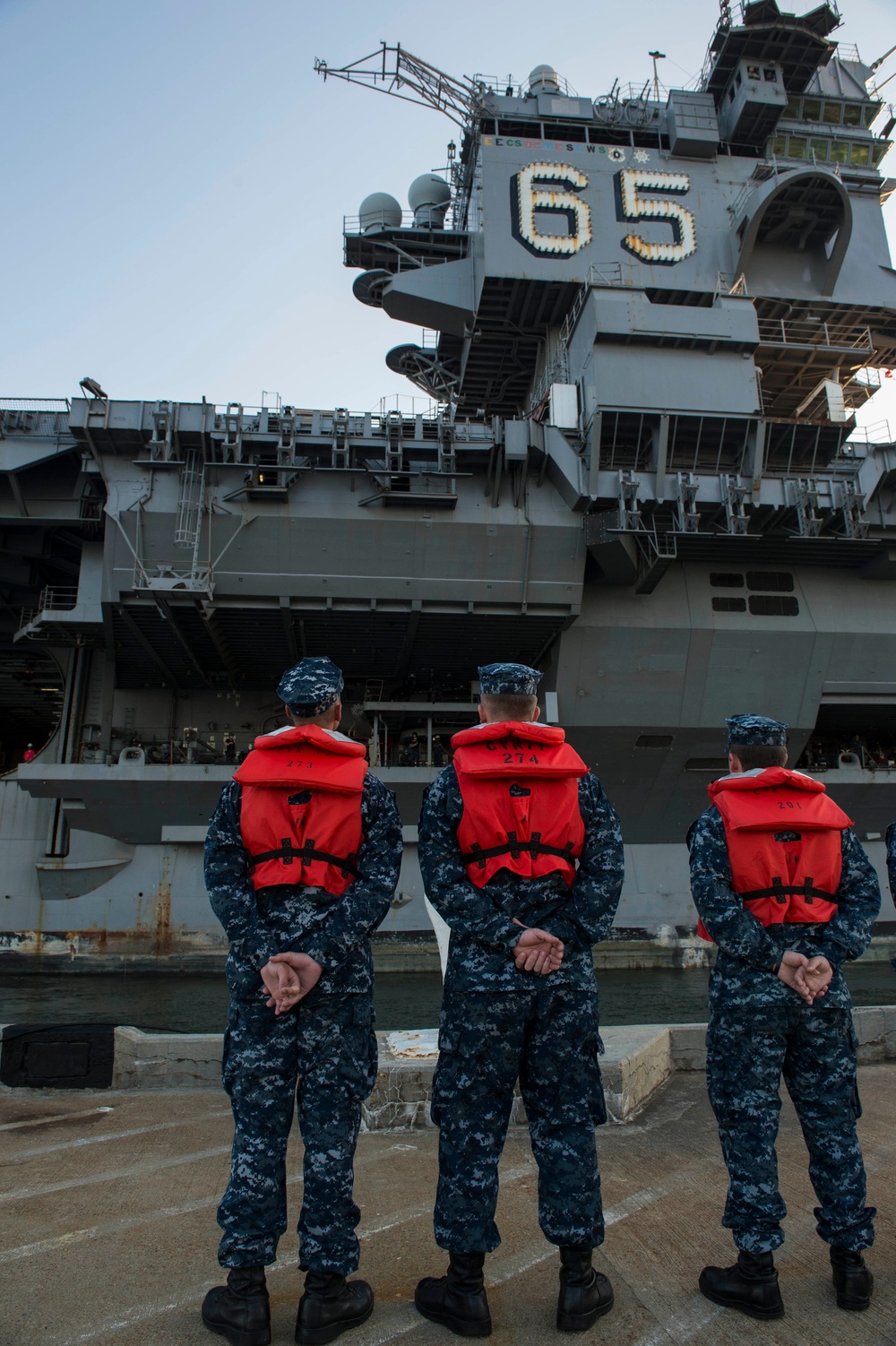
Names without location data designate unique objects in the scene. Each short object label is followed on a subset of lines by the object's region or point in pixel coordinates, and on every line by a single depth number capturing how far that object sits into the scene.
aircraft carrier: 14.88
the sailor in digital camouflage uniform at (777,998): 2.39
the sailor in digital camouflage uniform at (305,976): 2.20
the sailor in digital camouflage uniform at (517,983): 2.29
